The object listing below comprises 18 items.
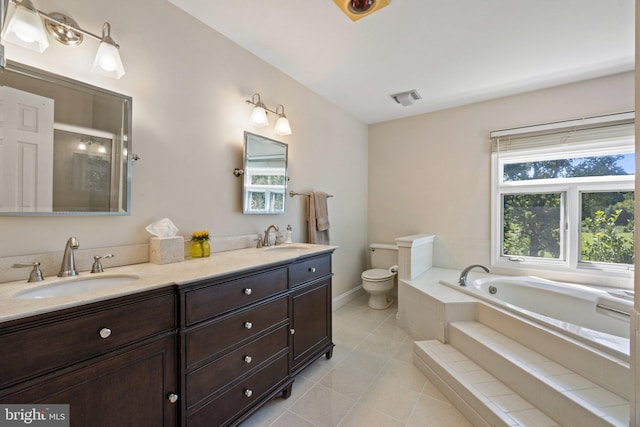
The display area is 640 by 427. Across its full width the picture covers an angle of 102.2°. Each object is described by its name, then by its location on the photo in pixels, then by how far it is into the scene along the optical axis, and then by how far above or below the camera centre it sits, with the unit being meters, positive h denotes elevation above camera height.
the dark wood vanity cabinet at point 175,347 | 0.78 -0.52
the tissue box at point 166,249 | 1.37 -0.20
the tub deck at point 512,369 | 1.22 -0.84
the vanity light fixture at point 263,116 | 1.94 +0.76
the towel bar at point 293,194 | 2.40 +0.19
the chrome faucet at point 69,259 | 1.11 -0.20
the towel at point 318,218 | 2.52 -0.04
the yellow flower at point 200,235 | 1.57 -0.14
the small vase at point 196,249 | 1.56 -0.22
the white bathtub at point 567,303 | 1.51 -0.66
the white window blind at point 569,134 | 2.24 +0.80
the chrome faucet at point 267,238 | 2.08 -0.19
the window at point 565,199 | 2.29 +0.18
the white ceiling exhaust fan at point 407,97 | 2.68 +1.27
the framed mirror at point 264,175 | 1.95 +0.31
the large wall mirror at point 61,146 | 1.04 +0.30
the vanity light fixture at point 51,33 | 1.02 +0.77
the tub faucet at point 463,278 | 2.38 -0.58
